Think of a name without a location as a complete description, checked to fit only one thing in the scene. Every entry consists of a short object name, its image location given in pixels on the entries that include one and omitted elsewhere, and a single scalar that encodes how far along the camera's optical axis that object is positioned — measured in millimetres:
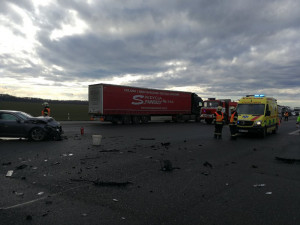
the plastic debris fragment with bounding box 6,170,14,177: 5708
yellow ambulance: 14000
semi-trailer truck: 23469
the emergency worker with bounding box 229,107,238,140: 13508
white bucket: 10284
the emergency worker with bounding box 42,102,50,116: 16234
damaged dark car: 11469
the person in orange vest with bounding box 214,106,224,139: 13688
